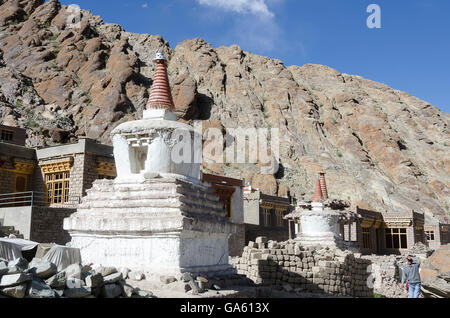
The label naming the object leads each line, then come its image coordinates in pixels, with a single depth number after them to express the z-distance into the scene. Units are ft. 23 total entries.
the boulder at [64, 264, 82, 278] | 23.56
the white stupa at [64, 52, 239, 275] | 31.30
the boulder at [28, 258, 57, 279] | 22.30
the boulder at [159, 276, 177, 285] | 29.48
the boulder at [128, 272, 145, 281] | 30.57
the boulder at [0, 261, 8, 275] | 20.85
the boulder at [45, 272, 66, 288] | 22.25
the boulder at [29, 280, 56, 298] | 20.98
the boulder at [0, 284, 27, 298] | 20.24
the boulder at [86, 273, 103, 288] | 23.45
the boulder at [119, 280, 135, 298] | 25.00
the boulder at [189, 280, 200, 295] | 28.45
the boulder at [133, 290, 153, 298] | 25.35
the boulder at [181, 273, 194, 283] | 29.43
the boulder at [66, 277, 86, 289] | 22.93
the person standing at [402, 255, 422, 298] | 35.91
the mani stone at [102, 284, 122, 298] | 24.26
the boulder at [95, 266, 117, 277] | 25.23
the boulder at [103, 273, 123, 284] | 24.76
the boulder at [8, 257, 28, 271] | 21.85
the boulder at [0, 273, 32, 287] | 20.40
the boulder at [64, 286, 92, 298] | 22.43
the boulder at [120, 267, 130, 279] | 30.91
